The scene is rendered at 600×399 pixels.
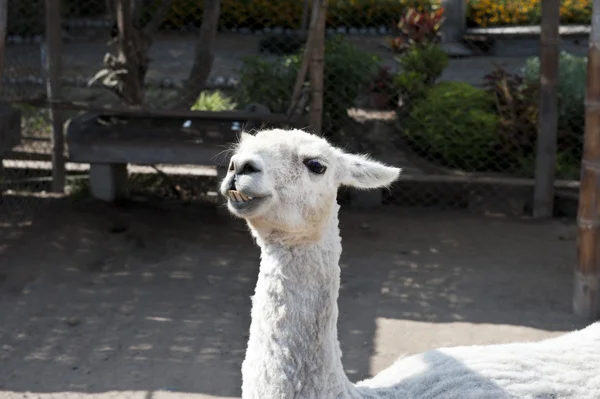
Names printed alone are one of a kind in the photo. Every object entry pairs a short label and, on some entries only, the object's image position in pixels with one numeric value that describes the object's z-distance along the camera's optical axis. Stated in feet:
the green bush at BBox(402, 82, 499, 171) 27.37
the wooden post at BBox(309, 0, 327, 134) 23.39
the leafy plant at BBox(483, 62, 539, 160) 27.22
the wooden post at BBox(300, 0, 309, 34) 27.46
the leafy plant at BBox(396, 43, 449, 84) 30.68
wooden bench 22.98
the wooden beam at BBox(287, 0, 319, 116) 22.45
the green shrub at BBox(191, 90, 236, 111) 29.60
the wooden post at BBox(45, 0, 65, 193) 26.78
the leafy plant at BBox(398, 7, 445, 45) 32.60
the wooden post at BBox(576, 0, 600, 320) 18.47
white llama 8.82
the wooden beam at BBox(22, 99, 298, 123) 22.97
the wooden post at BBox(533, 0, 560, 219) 25.55
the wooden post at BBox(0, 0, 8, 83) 17.69
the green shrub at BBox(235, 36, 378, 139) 27.12
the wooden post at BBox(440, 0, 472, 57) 38.75
